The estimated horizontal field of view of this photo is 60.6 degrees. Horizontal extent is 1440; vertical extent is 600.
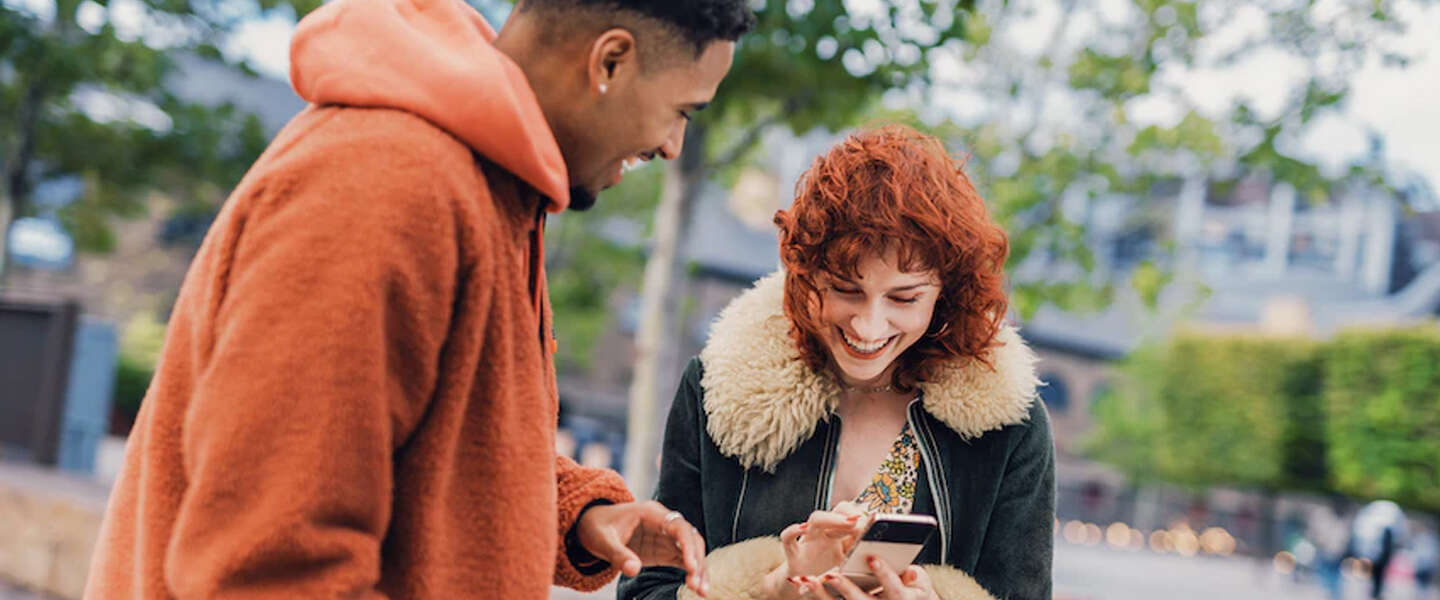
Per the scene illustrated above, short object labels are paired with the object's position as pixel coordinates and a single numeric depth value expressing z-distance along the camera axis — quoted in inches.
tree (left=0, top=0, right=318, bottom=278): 454.6
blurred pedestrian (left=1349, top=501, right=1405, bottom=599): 672.4
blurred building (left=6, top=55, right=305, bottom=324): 1151.6
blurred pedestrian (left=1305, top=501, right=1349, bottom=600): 834.8
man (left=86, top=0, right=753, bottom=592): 46.4
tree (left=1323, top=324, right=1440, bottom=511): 975.6
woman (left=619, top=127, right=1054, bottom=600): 89.6
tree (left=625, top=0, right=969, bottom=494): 250.1
